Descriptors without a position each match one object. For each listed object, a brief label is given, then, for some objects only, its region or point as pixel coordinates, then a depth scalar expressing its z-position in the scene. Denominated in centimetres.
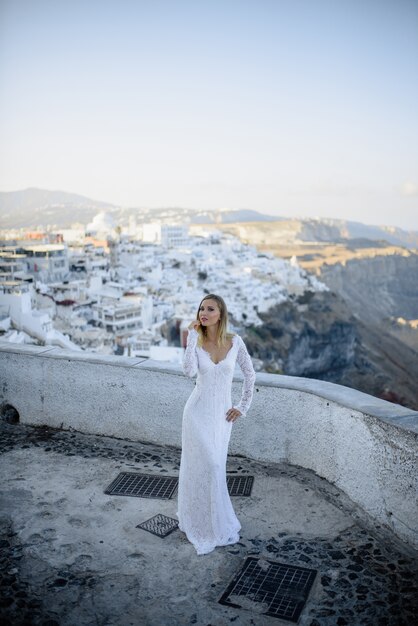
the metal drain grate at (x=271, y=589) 275
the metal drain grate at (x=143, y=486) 392
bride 330
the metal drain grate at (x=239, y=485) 394
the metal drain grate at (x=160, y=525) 344
